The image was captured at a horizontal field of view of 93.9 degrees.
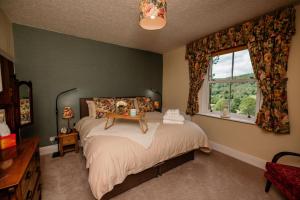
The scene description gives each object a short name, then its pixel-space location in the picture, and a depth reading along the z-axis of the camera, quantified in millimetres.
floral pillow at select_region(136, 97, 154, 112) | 3359
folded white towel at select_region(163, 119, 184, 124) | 2369
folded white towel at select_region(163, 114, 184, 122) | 2379
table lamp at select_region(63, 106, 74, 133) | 2588
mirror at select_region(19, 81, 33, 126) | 2098
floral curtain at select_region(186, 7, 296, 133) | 1946
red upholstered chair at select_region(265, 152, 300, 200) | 1333
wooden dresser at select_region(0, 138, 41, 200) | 844
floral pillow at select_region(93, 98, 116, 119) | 2783
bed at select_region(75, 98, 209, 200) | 1428
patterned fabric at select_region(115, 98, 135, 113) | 3067
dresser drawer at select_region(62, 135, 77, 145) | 2576
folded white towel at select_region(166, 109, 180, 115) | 2429
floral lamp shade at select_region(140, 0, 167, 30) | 1146
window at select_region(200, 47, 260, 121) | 2527
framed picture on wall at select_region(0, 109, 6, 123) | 1459
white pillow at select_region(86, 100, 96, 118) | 2789
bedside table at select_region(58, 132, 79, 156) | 2539
